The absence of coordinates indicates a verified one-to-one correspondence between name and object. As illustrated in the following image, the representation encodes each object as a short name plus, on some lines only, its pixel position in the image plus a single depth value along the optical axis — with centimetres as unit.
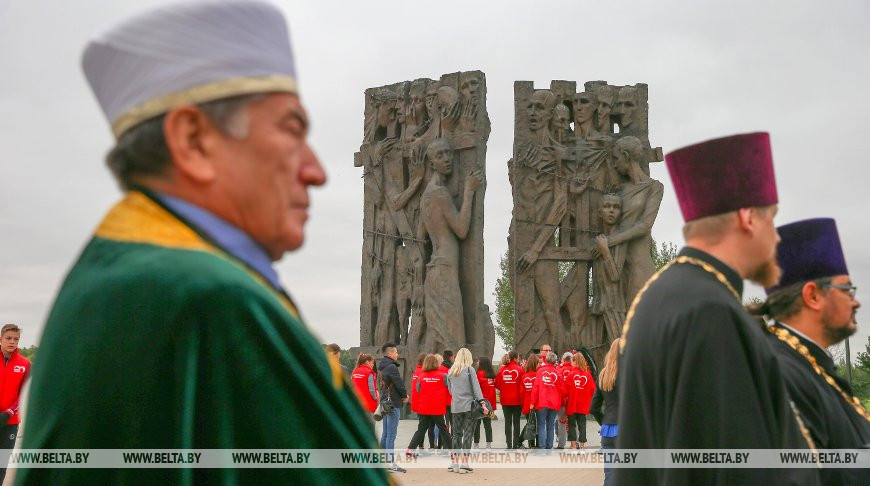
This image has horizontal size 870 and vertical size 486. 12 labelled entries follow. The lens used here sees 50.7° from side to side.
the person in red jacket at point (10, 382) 831
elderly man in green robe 117
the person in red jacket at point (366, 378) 1141
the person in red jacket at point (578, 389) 1438
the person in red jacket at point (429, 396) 1259
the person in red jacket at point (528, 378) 1455
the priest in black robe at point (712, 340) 244
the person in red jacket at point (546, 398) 1375
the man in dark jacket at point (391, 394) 1221
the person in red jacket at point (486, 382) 1500
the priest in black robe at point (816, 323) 351
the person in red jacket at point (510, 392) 1466
